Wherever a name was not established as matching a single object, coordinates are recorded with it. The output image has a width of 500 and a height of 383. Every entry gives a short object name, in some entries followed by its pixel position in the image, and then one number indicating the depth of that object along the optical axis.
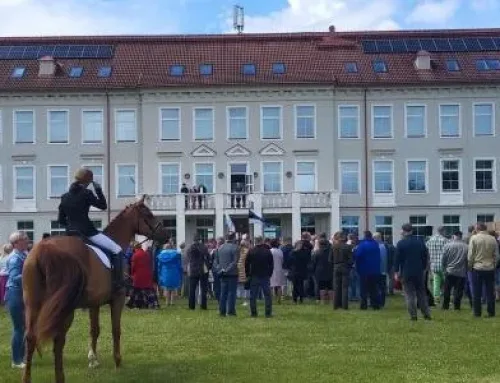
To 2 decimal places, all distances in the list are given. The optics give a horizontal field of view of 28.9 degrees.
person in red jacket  25.19
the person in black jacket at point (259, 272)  22.23
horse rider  12.98
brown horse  11.41
